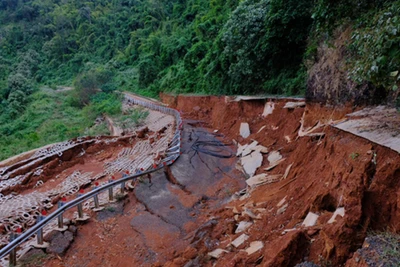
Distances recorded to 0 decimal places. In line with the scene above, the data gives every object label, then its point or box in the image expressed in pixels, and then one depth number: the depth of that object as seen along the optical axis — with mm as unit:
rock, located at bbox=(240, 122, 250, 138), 13484
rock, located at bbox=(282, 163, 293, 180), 7228
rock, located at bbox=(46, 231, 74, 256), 5949
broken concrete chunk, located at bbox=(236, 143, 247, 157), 11845
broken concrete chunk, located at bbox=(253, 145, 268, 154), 10127
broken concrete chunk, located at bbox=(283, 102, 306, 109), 10238
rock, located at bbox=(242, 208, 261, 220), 5818
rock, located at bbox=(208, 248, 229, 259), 5102
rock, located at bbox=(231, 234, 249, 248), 5084
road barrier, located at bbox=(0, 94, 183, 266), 5218
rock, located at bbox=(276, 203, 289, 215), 5445
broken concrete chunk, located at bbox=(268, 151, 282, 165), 8847
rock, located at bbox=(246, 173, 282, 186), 7695
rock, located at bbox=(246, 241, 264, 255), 4499
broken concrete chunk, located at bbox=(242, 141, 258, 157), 11078
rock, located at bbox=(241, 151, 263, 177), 9417
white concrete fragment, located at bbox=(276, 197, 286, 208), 5778
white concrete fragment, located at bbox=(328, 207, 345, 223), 3980
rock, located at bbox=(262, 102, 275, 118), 12405
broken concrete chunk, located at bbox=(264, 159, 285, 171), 8453
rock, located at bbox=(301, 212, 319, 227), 4336
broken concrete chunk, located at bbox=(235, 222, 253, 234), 5705
